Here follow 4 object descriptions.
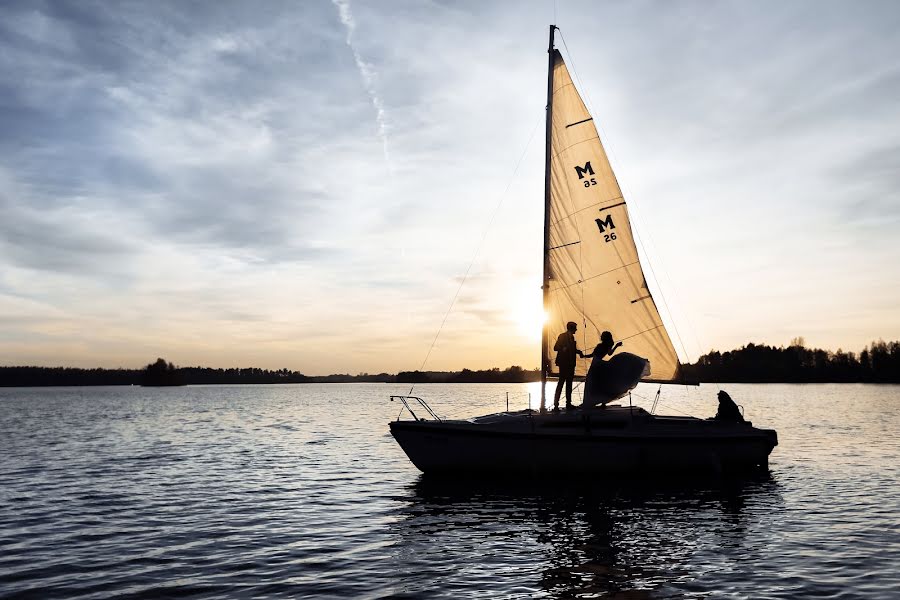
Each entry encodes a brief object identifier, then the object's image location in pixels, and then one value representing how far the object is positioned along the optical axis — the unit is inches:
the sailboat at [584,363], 779.4
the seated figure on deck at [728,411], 883.4
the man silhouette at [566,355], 813.2
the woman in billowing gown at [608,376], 799.7
